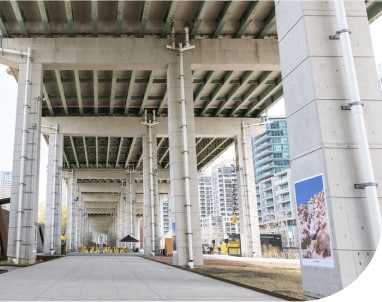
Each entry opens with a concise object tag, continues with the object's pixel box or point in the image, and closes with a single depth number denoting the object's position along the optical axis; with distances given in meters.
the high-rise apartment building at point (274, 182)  109.12
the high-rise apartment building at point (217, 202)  133.50
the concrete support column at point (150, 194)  35.22
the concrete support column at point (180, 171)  20.17
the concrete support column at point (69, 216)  52.72
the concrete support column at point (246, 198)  33.62
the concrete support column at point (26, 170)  20.11
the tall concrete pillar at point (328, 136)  7.26
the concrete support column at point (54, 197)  34.72
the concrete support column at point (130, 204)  53.13
